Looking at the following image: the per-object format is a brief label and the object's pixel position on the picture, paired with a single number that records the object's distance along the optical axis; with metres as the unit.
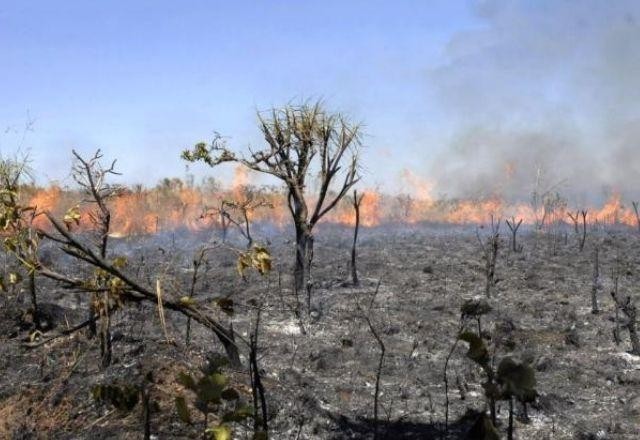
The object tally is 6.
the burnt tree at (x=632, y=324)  11.15
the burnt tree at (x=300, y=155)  18.27
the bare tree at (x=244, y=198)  41.63
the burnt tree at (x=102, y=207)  9.47
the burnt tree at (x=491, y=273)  16.81
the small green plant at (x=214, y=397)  3.50
